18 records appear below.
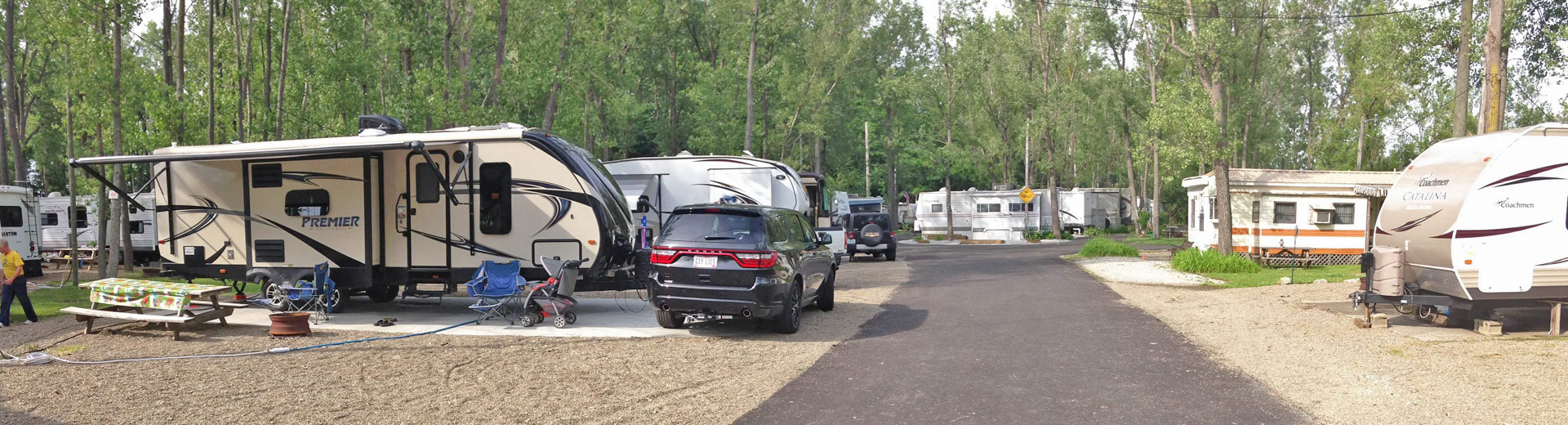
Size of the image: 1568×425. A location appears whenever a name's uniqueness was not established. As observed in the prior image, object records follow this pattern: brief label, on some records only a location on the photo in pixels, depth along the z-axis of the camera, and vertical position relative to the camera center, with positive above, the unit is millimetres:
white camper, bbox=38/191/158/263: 27859 -284
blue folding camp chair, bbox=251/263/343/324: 11703 -1087
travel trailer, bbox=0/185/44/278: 21406 -263
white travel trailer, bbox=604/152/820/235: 16656 +430
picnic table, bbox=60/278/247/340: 10547 -982
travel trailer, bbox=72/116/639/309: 11773 -17
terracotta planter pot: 10367 -1260
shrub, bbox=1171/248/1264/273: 20031 -1376
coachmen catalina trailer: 10336 -369
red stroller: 11227 -1076
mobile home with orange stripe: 21391 -344
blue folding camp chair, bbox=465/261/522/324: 11344 -972
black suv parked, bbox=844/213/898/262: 25219 -1022
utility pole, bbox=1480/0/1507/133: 14969 +1807
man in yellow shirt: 11219 -824
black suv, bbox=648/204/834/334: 9977 -662
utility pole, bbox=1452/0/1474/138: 15547 +1871
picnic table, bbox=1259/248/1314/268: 21484 -1350
